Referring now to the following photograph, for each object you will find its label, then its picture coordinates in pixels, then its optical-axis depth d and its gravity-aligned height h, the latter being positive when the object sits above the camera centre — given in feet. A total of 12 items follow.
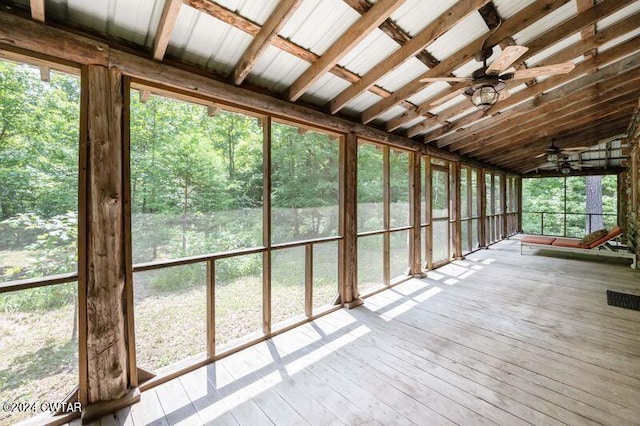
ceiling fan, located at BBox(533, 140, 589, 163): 21.01 +4.75
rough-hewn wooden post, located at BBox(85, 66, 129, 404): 6.58 -0.60
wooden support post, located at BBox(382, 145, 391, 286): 15.78 +0.07
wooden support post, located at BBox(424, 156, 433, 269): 19.47 -0.15
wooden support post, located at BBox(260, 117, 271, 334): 10.20 -0.34
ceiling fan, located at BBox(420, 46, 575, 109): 7.77 +3.94
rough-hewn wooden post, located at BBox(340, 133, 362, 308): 13.03 -0.32
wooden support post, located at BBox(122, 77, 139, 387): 7.11 -0.05
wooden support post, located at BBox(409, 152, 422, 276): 17.83 +0.20
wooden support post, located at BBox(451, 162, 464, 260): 22.59 +0.23
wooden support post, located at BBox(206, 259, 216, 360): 8.93 -3.22
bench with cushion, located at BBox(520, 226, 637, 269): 21.43 -2.93
